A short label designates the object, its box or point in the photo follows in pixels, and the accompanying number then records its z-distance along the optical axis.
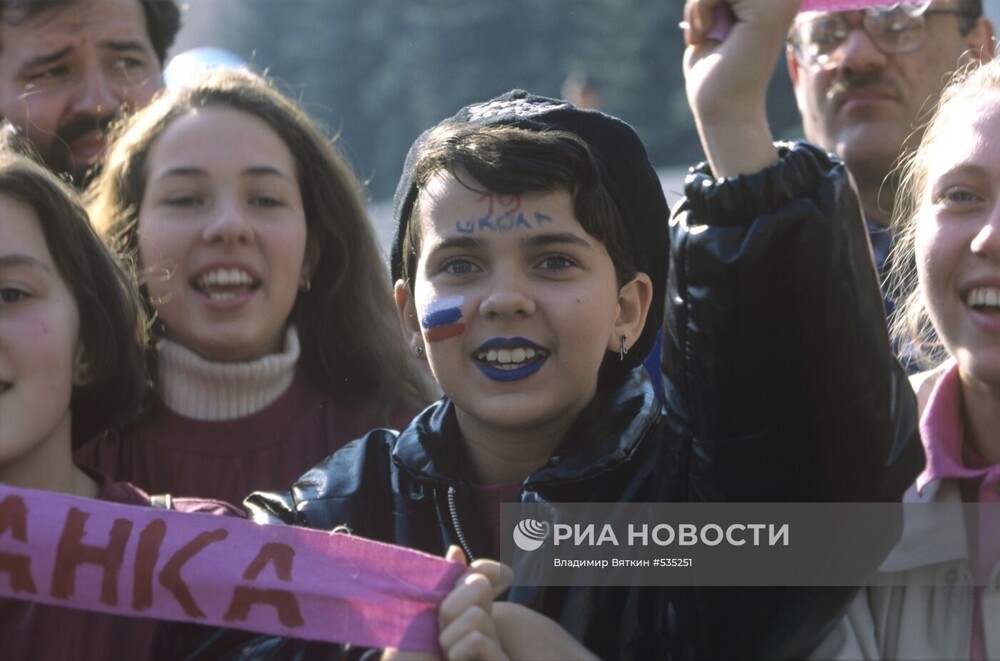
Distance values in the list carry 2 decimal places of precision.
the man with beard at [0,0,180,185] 3.51
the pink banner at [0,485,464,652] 2.08
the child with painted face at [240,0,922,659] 1.89
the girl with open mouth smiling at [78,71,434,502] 2.98
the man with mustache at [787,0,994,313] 3.38
